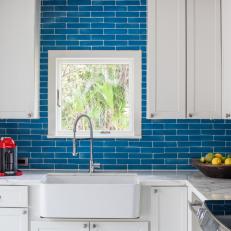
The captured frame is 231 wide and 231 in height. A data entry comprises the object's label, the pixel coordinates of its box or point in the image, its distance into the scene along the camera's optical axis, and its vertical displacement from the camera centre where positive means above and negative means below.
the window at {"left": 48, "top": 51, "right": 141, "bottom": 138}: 3.85 +0.28
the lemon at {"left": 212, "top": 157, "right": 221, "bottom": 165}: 3.24 -0.28
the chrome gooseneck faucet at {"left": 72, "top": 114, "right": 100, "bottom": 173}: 3.52 -0.14
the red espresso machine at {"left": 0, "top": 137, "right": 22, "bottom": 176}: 3.47 -0.26
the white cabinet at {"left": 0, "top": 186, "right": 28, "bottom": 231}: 3.18 -0.60
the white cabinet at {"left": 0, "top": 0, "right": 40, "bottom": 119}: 3.44 +0.54
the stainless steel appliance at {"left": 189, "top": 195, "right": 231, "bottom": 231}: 1.71 -0.40
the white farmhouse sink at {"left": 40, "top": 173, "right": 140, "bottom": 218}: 3.09 -0.56
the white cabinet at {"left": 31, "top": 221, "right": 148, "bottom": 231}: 3.16 -0.76
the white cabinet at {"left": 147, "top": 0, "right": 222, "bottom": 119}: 3.45 +0.49
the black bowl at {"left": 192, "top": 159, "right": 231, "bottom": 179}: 3.16 -0.34
